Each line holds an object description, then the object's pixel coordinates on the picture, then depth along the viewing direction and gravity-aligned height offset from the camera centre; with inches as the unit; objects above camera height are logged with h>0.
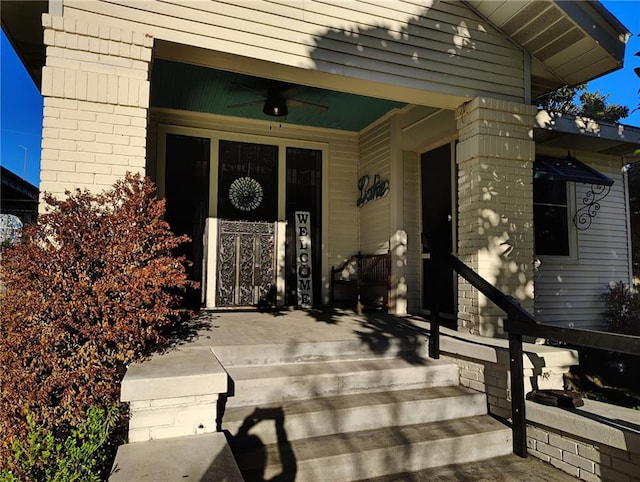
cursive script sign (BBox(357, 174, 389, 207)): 268.5 +51.2
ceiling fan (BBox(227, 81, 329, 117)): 221.1 +93.0
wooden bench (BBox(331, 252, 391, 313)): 254.7 -10.9
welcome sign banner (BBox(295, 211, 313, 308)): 282.1 +4.2
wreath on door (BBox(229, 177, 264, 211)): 277.9 +48.4
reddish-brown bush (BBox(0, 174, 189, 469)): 97.3 -10.2
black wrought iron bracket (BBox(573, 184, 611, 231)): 259.0 +36.9
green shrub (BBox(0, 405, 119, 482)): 86.0 -41.1
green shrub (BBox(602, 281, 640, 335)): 246.2 -27.6
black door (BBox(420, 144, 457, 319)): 233.3 +32.1
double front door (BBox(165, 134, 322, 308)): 266.4 +38.4
